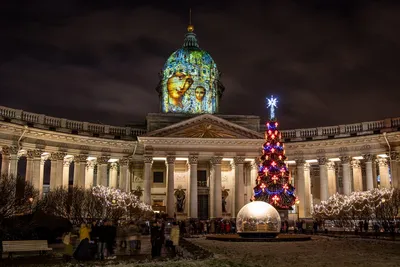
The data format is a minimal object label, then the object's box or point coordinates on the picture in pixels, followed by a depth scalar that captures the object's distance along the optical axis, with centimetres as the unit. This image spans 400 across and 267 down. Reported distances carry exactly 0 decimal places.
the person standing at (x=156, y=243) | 2250
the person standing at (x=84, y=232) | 2038
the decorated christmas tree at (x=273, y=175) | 4100
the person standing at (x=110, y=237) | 2280
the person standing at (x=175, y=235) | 2686
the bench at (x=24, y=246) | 2156
